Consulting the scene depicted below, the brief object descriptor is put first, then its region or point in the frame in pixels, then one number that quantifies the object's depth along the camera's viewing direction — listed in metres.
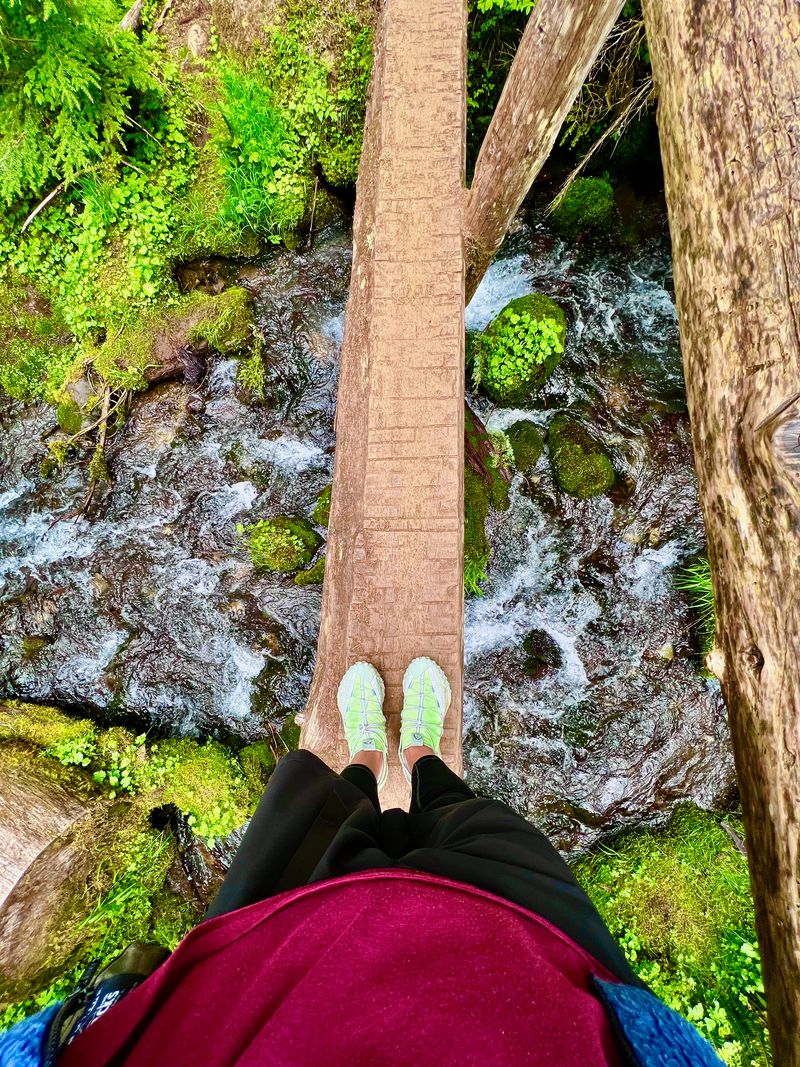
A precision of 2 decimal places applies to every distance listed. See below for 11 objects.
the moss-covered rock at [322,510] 3.99
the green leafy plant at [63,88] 3.22
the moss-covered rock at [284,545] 3.98
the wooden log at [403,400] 2.57
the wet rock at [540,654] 3.89
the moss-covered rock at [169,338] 4.09
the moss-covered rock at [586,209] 4.12
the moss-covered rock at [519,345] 3.67
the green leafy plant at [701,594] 3.77
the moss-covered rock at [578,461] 3.87
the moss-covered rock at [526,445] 3.95
